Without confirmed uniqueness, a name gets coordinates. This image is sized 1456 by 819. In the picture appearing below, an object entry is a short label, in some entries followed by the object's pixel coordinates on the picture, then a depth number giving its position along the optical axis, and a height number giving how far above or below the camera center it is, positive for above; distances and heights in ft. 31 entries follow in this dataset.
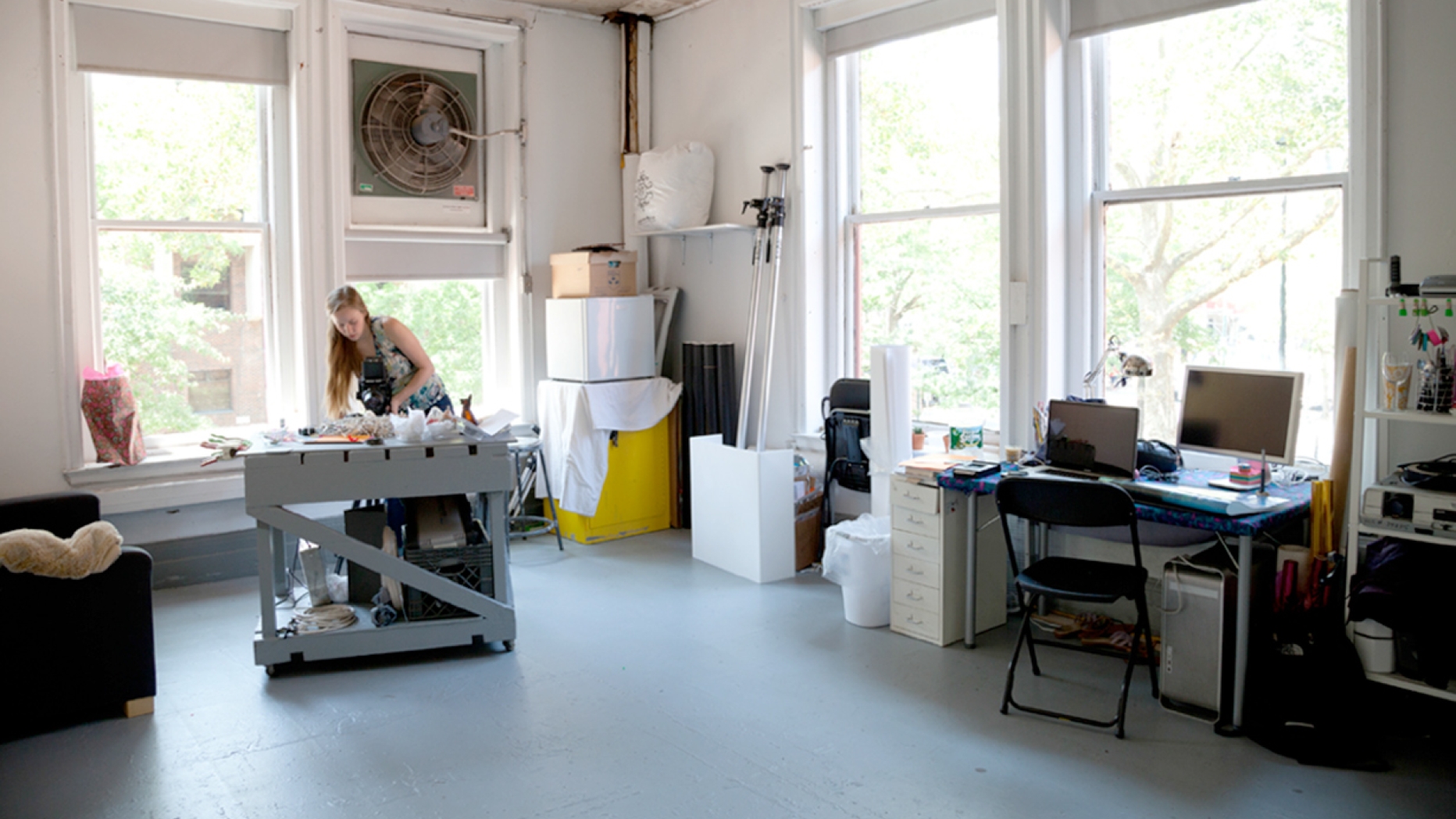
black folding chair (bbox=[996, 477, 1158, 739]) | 11.57 -1.78
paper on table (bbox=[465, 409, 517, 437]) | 18.95 -0.95
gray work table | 13.44 -1.58
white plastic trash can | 15.11 -2.92
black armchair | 11.65 -2.99
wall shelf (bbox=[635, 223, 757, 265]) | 20.09 +2.59
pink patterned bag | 16.97 -0.65
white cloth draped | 19.88 -1.06
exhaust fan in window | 19.81 +4.31
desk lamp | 13.65 -0.08
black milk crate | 14.16 -2.66
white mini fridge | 20.04 +0.55
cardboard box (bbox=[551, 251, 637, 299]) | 20.30 +1.78
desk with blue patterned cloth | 11.32 -1.74
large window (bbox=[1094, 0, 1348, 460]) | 13.21 +2.17
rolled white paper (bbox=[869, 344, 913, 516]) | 16.07 -0.70
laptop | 13.17 -0.98
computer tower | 11.69 -3.01
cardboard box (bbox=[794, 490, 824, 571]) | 18.19 -2.81
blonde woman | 15.82 +0.26
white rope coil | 13.84 -3.20
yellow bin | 20.65 -2.46
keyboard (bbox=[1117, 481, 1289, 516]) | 11.52 -1.52
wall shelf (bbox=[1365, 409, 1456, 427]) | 10.73 -0.59
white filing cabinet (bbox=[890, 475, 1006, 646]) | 14.30 -2.69
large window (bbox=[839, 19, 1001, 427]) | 16.85 +2.49
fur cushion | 11.57 -1.91
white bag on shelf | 20.36 +3.41
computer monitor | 12.48 -0.63
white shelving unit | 11.10 -0.62
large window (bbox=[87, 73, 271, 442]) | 17.62 +2.17
